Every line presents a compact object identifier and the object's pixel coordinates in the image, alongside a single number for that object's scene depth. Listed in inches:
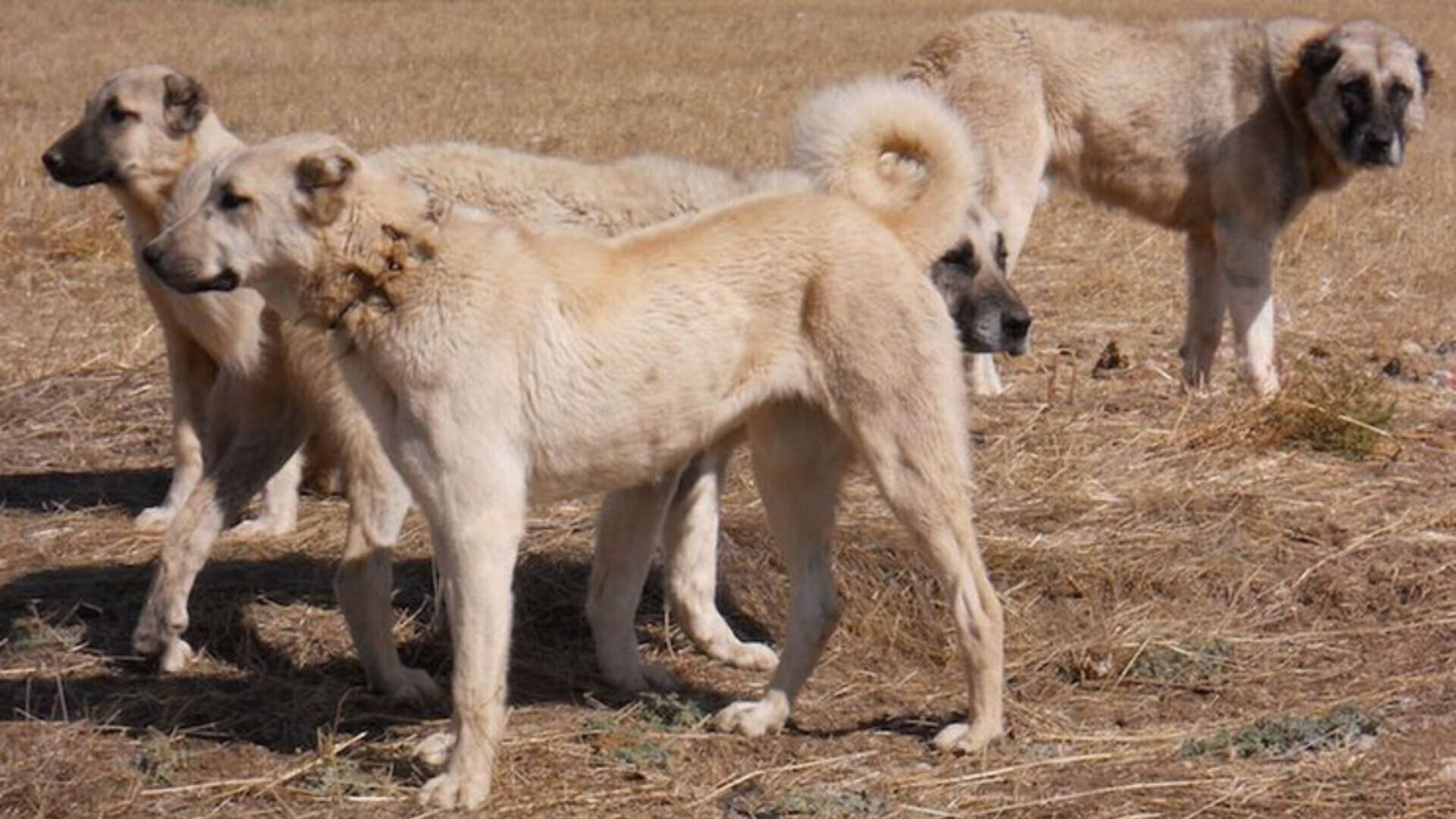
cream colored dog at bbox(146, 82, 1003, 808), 421.7
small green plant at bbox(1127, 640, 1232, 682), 515.5
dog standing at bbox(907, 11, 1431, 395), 840.9
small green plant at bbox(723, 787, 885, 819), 421.1
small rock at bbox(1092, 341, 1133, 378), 845.8
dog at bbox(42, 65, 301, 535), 614.5
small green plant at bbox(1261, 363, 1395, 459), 687.7
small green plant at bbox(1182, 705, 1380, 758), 450.0
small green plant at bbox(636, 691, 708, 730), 481.4
